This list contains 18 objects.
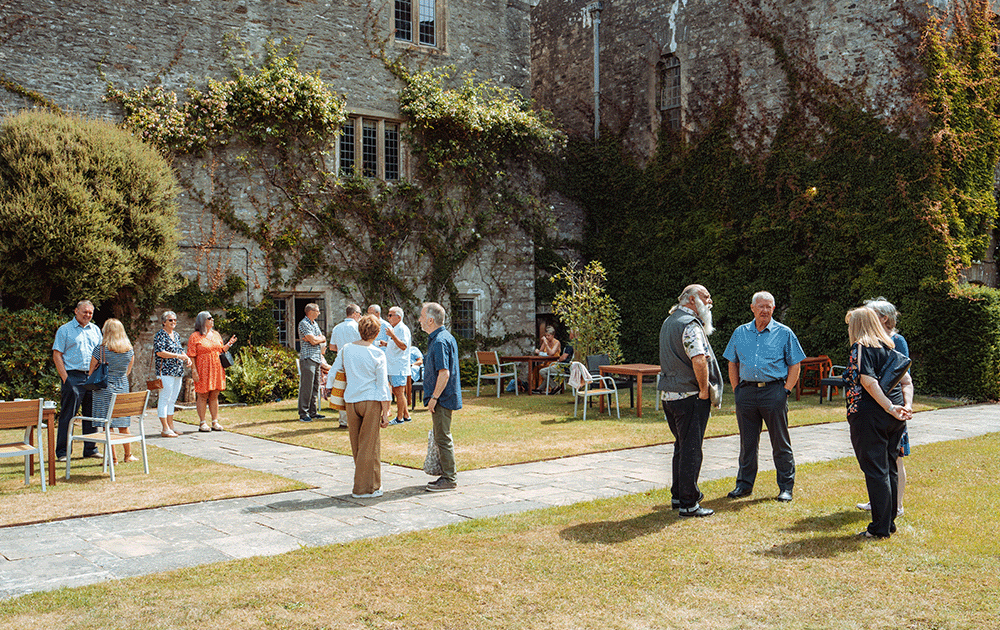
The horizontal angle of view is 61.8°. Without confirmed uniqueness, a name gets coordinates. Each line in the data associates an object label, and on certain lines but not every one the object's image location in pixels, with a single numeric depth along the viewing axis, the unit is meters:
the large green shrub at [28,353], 12.02
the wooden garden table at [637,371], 12.16
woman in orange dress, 10.91
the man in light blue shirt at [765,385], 6.55
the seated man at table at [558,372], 15.05
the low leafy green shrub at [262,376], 14.08
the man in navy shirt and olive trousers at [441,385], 6.98
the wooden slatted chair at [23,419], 6.93
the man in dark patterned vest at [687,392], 5.95
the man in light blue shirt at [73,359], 8.74
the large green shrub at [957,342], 13.66
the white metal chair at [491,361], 15.18
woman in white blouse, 6.85
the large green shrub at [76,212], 11.98
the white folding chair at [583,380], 11.90
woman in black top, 5.25
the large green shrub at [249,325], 14.82
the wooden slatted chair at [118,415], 7.72
